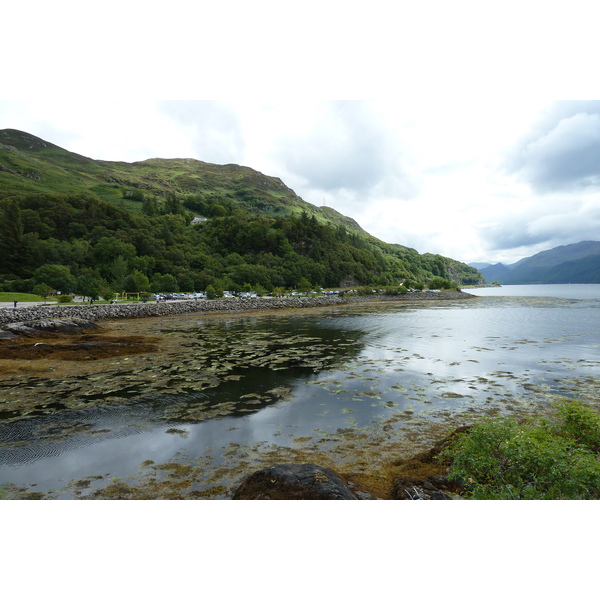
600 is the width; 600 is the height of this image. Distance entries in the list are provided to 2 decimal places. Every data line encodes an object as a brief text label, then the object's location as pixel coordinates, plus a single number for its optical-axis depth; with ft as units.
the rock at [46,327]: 102.96
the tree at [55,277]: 233.55
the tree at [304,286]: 424.46
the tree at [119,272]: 270.26
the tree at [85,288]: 211.00
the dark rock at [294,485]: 21.54
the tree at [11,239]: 272.51
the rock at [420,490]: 23.11
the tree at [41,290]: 212.17
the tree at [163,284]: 307.58
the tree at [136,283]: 276.82
